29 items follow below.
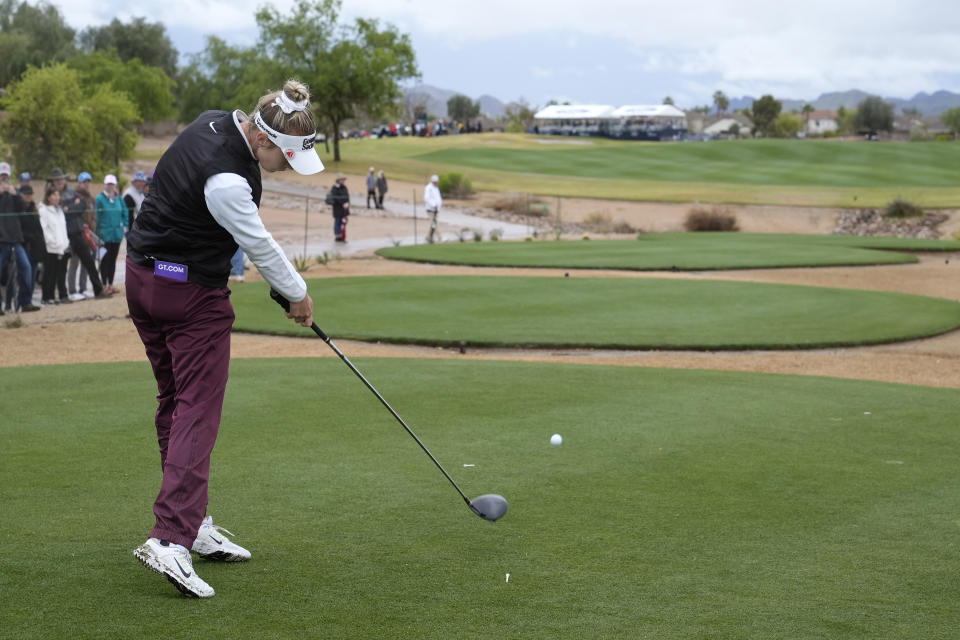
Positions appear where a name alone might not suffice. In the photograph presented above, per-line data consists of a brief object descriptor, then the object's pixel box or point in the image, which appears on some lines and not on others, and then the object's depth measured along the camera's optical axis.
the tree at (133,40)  93.50
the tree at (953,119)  137.12
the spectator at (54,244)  17.81
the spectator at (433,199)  35.25
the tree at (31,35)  75.44
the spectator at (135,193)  20.31
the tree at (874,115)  132.25
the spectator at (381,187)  46.66
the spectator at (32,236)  17.66
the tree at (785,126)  130.88
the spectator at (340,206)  32.66
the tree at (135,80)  65.19
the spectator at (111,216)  19.62
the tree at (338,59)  60.47
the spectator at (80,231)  18.81
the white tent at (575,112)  145.50
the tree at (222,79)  62.31
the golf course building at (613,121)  124.50
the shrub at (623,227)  41.22
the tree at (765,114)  134.12
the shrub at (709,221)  40.50
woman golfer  4.79
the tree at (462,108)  164.12
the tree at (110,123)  41.31
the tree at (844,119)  141.41
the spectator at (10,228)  17.08
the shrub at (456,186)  52.62
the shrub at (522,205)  47.09
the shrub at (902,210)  44.56
